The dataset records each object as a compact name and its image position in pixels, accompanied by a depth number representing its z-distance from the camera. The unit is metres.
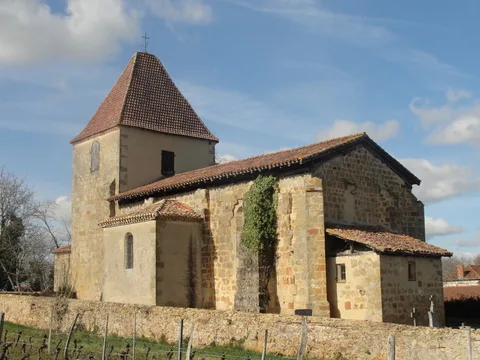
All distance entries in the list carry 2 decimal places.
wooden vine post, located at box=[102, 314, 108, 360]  15.84
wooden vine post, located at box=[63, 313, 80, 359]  17.11
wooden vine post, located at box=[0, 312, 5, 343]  18.05
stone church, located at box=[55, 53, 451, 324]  21.28
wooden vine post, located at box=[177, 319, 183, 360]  14.31
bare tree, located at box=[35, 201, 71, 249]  48.09
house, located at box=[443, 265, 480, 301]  41.14
